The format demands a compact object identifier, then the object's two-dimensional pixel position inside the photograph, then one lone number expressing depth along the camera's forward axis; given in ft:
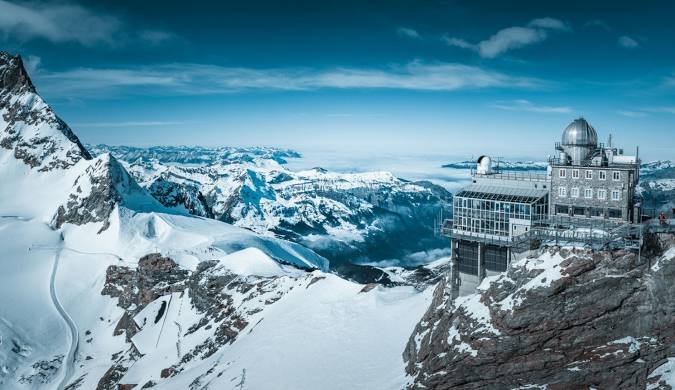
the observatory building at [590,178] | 167.53
